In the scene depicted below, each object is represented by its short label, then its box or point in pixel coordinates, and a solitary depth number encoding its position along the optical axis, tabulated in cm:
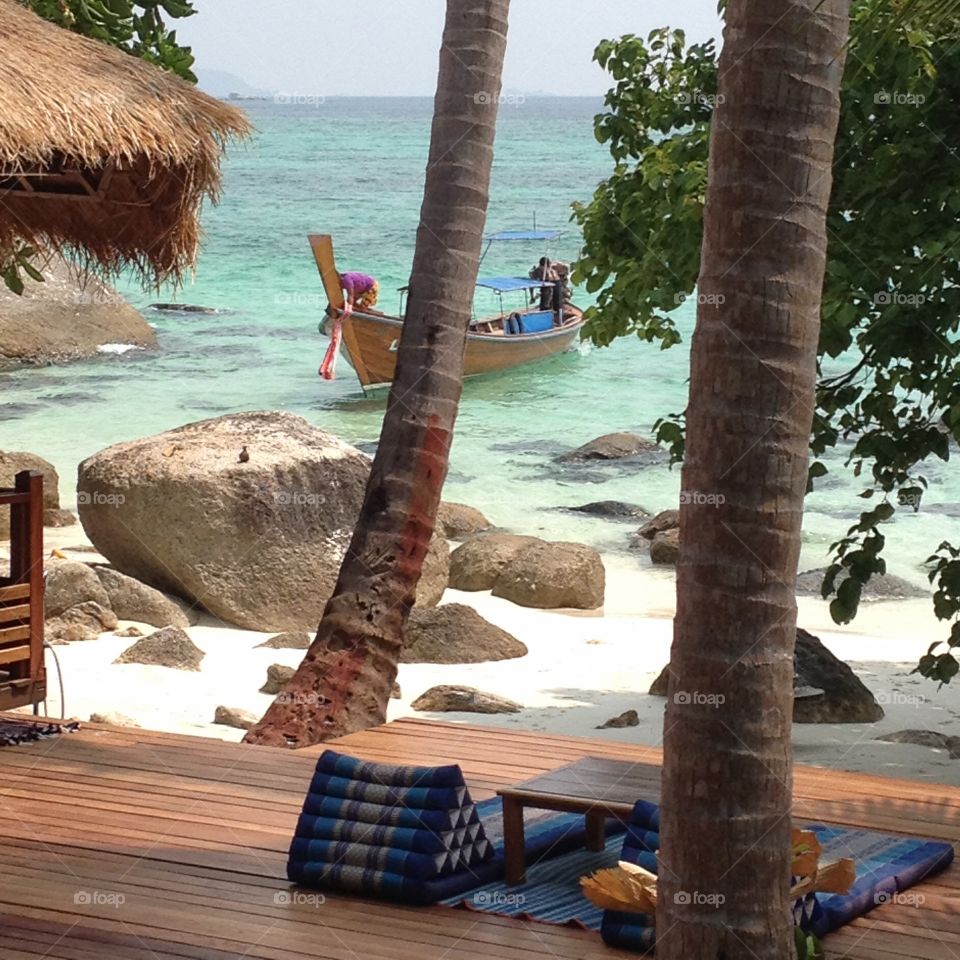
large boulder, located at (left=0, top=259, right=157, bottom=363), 3067
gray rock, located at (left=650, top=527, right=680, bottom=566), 1530
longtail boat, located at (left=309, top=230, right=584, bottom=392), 2738
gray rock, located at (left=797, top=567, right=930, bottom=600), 1440
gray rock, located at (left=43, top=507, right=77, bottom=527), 1560
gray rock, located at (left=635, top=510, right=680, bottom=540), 1636
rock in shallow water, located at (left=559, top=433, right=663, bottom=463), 2278
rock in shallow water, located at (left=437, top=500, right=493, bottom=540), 1661
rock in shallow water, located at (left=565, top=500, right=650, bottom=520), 1833
